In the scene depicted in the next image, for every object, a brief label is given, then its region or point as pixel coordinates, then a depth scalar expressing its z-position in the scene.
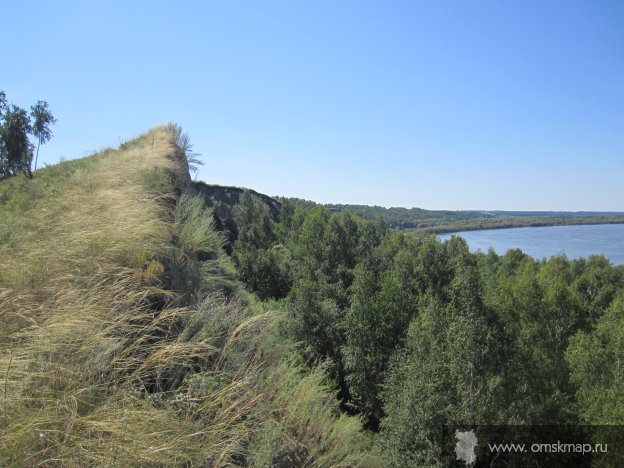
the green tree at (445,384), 11.63
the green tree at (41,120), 24.32
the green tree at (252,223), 35.28
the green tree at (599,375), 11.88
